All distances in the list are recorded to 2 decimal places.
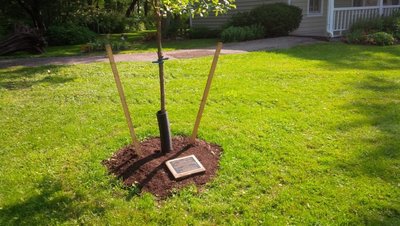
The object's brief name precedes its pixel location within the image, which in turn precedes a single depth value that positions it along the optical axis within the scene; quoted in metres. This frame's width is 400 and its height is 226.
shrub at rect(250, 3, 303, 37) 13.69
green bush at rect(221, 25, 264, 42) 13.80
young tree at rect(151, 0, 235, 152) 3.65
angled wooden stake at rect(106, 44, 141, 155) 3.35
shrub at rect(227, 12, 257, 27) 14.63
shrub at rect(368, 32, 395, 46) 11.50
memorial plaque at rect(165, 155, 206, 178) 3.60
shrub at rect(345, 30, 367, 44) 11.94
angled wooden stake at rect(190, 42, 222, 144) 3.77
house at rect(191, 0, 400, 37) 13.89
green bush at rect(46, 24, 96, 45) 16.50
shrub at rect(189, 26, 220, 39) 17.02
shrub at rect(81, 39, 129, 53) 12.59
